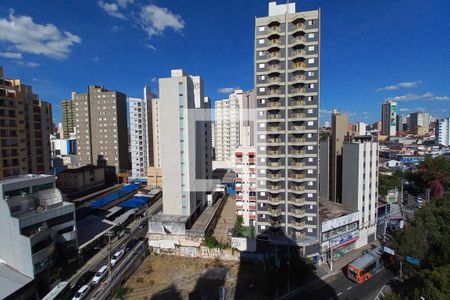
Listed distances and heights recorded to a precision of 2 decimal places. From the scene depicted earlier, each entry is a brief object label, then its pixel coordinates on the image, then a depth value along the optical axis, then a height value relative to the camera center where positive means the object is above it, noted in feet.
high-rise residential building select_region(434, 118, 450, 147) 384.68 +13.65
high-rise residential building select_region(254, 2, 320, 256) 93.09 +8.04
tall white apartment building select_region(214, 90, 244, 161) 261.03 +18.27
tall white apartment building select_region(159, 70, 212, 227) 115.34 -0.45
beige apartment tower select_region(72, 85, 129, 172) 223.51 +16.80
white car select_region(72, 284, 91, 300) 72.59 -48.44
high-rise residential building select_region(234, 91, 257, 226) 116.16 -21.55
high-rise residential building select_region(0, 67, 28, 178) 119.55 +7.36
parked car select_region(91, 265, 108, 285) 80.51 -48.21
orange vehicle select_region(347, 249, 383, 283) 82.74 -47.24
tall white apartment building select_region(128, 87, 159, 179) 218.79 +7.96
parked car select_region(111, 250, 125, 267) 93.19 -48.04
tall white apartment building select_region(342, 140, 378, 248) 104.12 -20.15
